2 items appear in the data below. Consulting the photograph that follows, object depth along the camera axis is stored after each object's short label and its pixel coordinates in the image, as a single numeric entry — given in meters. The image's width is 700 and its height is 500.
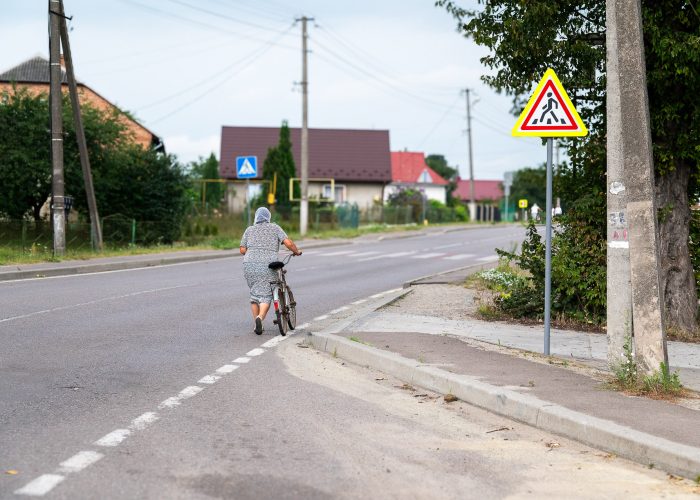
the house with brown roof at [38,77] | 55.47
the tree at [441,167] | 154.27
